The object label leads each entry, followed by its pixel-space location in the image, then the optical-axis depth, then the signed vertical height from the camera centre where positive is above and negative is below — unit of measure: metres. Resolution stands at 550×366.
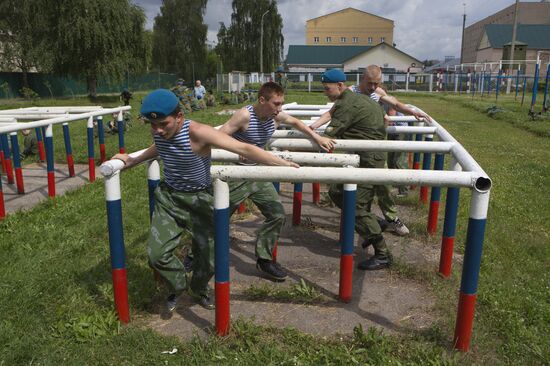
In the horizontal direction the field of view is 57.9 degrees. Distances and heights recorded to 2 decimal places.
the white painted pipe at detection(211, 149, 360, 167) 3.25 -0.57
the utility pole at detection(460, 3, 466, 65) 58.18 +5.13
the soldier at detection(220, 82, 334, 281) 3.49 -0.79
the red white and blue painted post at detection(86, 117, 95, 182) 7.18 -1.20
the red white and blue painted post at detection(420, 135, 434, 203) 4.90 -0.93
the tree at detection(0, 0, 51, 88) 25.75 +1.53
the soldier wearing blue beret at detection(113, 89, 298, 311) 2.75 -0.68
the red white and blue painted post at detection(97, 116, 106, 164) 7.98 -1.13
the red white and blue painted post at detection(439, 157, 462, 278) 3.64 -1.14
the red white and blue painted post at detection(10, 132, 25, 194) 6.41 -1.26
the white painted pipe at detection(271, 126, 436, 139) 4.20 -0.55
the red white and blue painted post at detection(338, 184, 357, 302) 3.15 -0.98
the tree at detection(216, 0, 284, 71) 54.97 +3.40
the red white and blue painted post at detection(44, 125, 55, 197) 6.11 -1.14
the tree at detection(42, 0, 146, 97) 25.25 +1.54
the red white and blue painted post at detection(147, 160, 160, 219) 3.25 -0.71
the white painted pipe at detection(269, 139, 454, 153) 3.57 -0.55
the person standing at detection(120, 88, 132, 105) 20.00 -1.15
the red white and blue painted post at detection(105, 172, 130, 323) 2.77 -0.98
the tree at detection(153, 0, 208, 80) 50.84 +3.17
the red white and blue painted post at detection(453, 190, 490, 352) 2.51 -1.00
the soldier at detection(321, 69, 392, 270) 3.85 -0.51
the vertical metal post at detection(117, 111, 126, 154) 8.48 -1.04
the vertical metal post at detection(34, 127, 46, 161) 8.84 -1.37
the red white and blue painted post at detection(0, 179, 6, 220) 5.29 -1.50
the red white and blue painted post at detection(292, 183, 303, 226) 4.95 -1.33
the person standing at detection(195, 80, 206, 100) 21.43 -0.99
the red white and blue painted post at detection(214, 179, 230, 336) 2.69 -1.01
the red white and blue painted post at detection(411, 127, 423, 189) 6.31 -1.15
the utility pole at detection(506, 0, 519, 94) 28.52 +1.67
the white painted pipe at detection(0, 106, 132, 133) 5.52 -0.69
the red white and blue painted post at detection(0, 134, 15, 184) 6.98 -1.28
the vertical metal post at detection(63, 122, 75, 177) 7.46 -1.26
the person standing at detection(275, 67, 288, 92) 29.10 -0.55
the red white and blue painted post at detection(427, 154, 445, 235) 4.47 -1.21
